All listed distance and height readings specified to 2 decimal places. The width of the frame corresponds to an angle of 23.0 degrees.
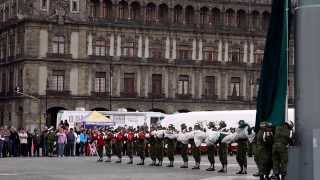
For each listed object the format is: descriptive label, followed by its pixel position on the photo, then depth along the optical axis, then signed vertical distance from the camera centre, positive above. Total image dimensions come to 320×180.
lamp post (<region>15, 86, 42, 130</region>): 72.94 +0.28
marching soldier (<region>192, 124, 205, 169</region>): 28.30 -1.56
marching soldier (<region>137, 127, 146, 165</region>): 32.84 -1.92
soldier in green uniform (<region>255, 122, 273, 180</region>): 19.12 -1.33
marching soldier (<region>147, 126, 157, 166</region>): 31.38 -1.87
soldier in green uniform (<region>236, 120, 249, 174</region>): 24.50 -1.64
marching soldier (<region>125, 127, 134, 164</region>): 34.20 -1.87
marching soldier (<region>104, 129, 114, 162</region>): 35.59 -2.03
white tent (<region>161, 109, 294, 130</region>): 48.53 -1.15
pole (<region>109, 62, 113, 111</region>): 75.95 +2.07
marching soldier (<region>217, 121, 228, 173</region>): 26.44 -1.73
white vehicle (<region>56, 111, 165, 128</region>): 58.12 -1.38
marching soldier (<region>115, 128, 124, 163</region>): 35.09 -1.99
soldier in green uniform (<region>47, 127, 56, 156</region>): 43.44 -2.27
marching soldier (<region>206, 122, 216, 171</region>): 27.11 -1.90
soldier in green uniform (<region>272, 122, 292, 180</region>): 18.17 -1.24
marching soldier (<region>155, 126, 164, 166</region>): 31.12 -1.81
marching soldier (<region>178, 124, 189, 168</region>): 29.37 -1.64
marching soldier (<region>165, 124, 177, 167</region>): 30.25 -1.65
